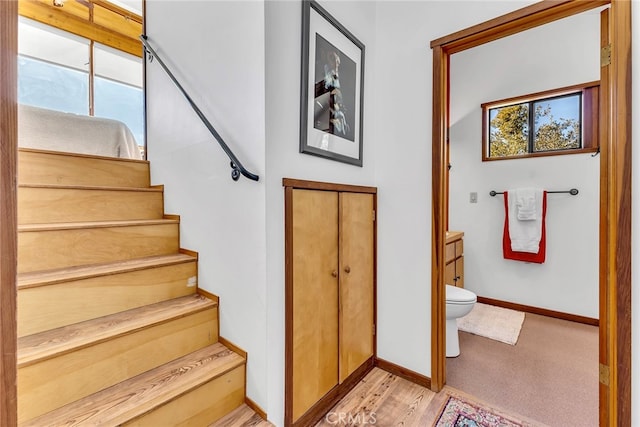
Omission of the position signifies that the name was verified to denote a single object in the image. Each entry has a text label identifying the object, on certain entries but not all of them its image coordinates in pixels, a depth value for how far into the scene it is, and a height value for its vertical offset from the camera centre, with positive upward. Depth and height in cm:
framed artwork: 144 +68
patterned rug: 145 -105
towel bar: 266 +19
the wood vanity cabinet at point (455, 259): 265 -46
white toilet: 204 -70
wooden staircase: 111 -49
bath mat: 241 -100
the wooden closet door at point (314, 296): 139 -43
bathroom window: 263 +86
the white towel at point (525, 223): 282 -11
